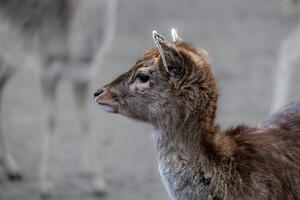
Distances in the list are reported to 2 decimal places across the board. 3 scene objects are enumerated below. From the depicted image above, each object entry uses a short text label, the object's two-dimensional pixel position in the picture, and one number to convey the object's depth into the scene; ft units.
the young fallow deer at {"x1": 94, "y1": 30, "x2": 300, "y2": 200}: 31.24
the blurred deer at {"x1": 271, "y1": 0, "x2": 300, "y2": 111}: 62.03
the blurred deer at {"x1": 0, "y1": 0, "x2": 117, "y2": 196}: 53.52
